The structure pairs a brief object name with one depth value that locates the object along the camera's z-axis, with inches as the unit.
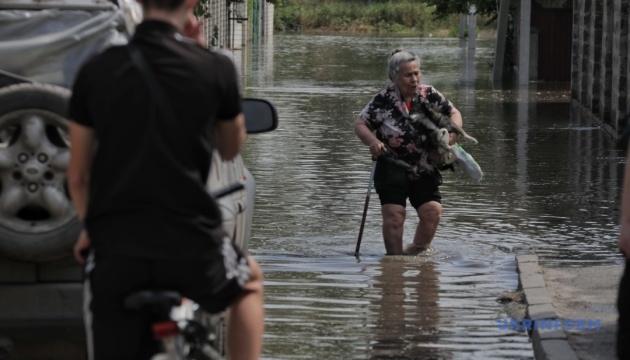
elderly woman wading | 642.3
